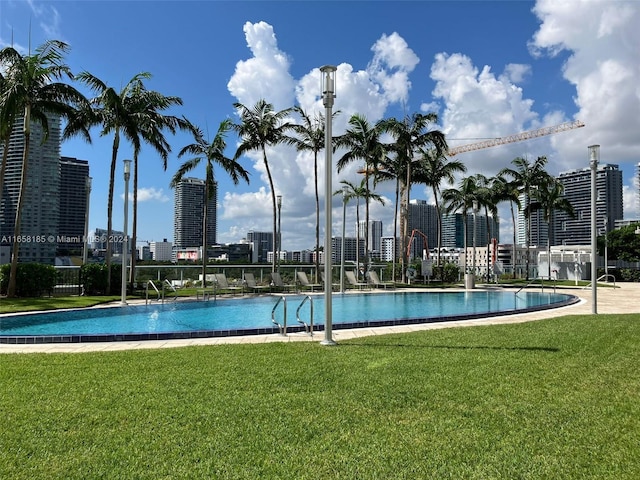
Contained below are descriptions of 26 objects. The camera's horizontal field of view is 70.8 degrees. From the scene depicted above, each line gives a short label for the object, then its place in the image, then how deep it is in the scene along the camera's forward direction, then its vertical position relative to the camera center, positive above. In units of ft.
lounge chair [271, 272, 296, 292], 67.82 -3.51
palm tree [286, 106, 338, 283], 76.84 +21.33
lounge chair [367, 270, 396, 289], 77.71 -3.77
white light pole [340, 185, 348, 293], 65.46 +8.40
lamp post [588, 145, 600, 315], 39.86 +5.47
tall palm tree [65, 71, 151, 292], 54.54 +17.72
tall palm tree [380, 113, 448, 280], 83.92 +23.60
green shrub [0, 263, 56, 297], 49.06 -2.28
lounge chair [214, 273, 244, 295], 61.21 -3.50
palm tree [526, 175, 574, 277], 106.08 +14.73
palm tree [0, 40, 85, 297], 46.62 +18.45
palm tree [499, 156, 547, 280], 105.40 +20.85
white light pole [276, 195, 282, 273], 76.04 +9.01
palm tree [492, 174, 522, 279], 107.76 +17.00
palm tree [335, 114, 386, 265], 81.25 +21.54
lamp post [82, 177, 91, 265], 69.80 +5.91
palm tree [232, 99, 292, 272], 72.08 +21.30
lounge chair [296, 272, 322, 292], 71.87 -3.73
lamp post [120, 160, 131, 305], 48.56 +3.72
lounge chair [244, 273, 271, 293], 64.46 -3.65
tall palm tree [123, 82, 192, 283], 57.73 +18.45
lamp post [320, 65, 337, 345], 24.43 +4.60
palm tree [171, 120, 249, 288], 67.36 +15.88
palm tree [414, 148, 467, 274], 92.27 +18.72
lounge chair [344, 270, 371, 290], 75.66 -3.67
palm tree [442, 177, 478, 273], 105.60 +15.24
